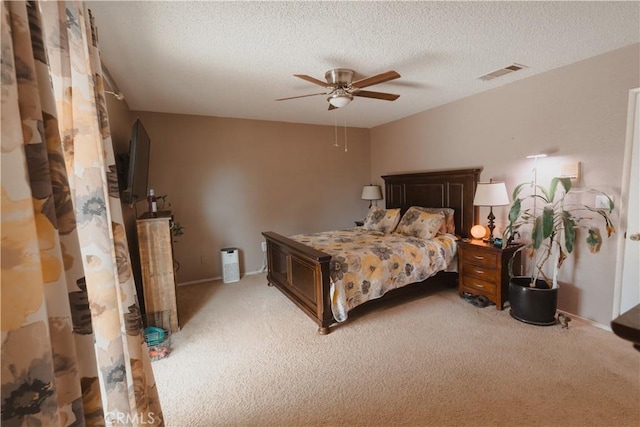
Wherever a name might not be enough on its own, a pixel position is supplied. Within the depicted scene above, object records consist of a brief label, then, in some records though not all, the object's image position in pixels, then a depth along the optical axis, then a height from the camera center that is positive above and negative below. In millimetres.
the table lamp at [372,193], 5371 -228
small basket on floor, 2490 -1309
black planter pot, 2770 -1234
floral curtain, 686 -148
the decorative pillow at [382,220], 4350 -604
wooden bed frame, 2822 -693
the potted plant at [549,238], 2672 -607
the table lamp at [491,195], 3275 -213
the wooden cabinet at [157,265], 2775 -731
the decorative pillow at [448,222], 3955 -602
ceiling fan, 2658 +872
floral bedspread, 2908 -891
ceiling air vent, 2873 +1055
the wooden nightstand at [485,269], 3152 -1040
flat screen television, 2359 +216
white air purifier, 4434 -1195
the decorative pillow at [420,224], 3770 -599
